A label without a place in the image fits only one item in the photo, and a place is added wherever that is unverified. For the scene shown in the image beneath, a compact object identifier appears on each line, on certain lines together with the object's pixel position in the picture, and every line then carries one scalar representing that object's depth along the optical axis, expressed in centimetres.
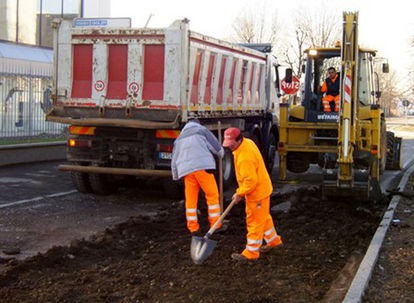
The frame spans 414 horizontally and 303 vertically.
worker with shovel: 650
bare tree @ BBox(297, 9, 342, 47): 3538
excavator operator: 1288
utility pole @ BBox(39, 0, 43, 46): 2636
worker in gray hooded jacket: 788
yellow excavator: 993
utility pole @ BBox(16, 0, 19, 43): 2502
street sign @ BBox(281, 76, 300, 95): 1850
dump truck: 992
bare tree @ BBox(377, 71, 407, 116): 8194
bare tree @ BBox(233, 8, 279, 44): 3594
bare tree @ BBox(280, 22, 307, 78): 3416
